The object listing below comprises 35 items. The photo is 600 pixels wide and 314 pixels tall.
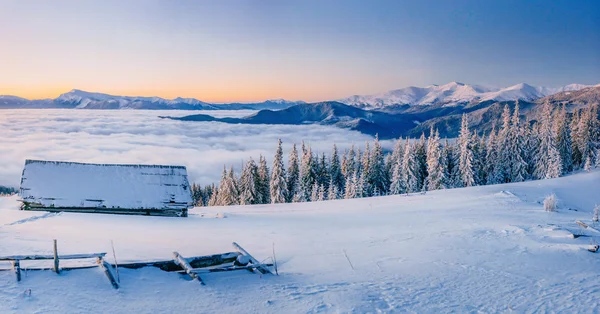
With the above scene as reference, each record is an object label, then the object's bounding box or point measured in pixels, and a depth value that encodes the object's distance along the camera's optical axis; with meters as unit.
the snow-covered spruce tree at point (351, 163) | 77.88
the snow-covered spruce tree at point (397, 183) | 62.94
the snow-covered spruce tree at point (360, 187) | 62.03
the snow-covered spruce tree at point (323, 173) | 73.31
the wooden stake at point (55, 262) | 9.81
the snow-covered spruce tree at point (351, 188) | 61.06
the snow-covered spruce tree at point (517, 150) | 60.09
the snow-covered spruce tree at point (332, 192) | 62.62
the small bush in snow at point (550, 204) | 22.67
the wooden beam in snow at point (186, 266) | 10.81
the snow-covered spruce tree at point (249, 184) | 58.97
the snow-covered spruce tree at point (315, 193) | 63.03
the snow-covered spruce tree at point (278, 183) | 60.41
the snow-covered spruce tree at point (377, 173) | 72.84
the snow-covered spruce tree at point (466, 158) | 58.56
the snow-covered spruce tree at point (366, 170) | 66.30
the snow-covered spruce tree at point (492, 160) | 63.81
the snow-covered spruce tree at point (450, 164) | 61.75
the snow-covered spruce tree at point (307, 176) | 68.79
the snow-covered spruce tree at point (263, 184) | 62.25
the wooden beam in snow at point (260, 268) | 12.03
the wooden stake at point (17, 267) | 9.44
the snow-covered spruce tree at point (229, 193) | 60.38
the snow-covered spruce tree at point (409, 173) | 62.19
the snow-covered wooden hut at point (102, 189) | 27.41
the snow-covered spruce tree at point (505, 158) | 62.28
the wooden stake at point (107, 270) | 9.75
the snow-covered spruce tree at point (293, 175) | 70.01
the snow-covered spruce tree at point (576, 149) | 67.69
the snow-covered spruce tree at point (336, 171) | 76.11
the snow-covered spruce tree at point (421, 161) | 67.08
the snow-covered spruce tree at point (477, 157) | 60.98
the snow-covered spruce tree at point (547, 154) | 56.66
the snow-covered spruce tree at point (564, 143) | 63.75
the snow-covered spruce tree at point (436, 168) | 60.44
